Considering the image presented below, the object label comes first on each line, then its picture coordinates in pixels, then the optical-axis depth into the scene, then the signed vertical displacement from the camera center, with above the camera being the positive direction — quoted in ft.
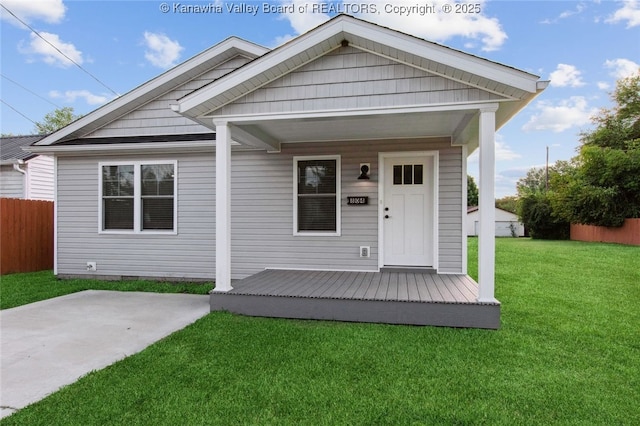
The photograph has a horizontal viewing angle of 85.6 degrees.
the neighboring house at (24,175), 32.58 +3.60
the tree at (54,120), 87.99 +23.90
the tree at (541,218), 62.96 -0.70
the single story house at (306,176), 12.80 +2.13
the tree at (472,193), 117.70 +7.08
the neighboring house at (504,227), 84.33 -3.44
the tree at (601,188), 51.34 +4.08
